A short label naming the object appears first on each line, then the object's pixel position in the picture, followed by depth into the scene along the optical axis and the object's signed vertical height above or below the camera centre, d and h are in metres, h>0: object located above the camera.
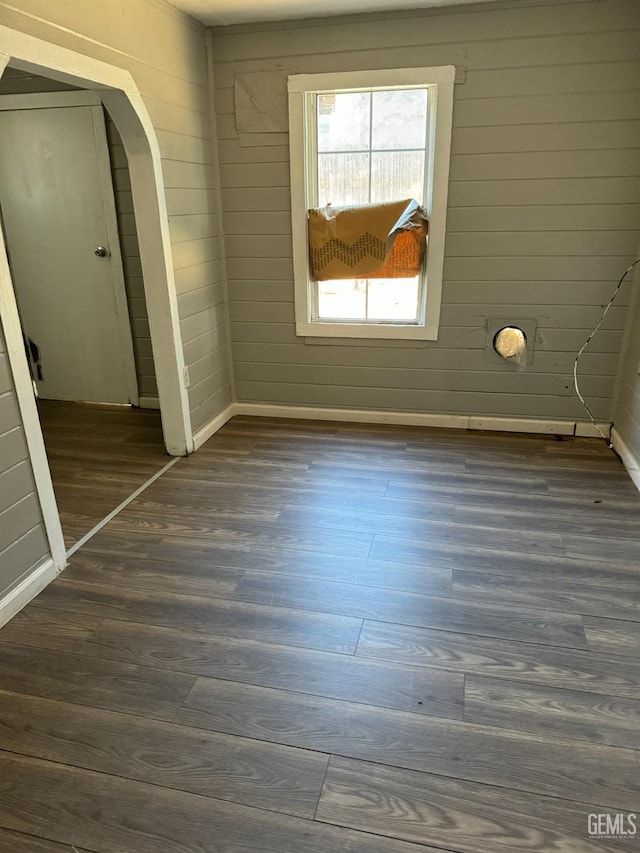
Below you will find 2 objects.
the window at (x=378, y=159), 3.23 +0.26
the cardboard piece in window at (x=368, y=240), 3.40 -0.19
